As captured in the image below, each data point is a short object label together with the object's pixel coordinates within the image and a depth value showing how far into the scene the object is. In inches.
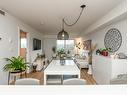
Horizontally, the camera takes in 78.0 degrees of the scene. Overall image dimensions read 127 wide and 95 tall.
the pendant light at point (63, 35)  98.3
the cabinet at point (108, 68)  76.6
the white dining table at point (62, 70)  70.5
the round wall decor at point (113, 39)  95.6
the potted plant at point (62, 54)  106.2
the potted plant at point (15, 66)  89.2
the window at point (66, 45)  264.9
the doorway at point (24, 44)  151.6
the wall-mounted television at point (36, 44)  179.8
